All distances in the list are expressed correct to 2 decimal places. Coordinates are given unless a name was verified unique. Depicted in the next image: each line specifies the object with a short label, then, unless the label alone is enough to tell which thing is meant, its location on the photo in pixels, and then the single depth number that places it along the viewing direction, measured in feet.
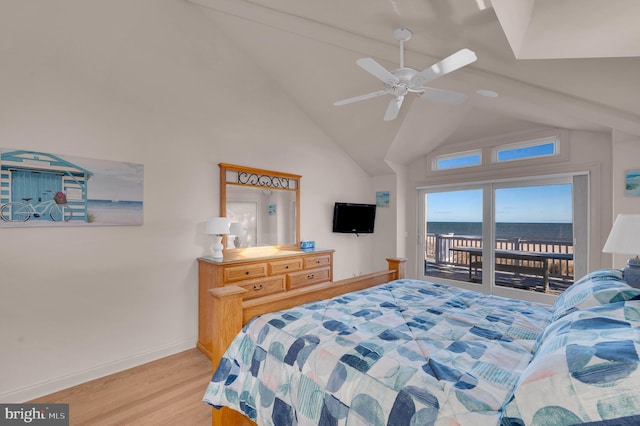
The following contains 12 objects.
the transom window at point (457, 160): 14.71
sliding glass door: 12.39
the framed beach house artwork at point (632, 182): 9.42
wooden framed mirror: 11.31
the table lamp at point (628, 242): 5.17
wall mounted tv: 15.47
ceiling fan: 5.93
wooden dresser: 9.70
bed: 2.69
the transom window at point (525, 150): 12.55
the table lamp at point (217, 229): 9.91
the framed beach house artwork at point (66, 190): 7.17
